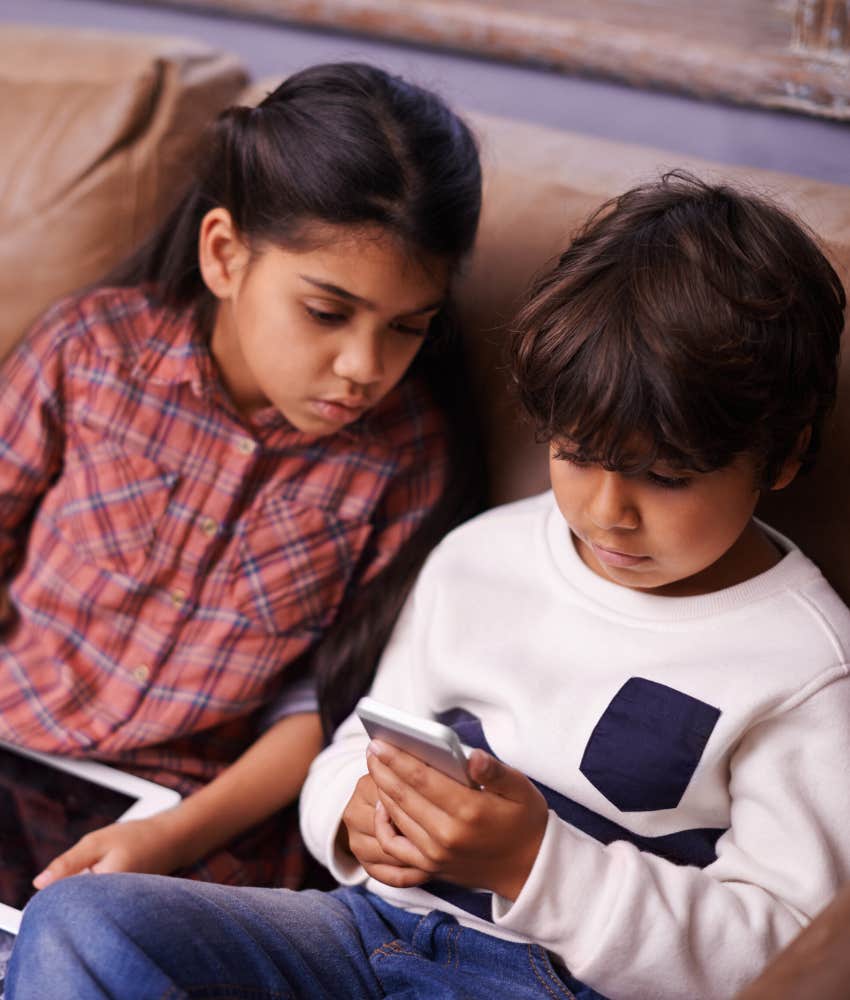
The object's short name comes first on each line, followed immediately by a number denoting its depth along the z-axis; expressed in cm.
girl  109
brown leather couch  117
